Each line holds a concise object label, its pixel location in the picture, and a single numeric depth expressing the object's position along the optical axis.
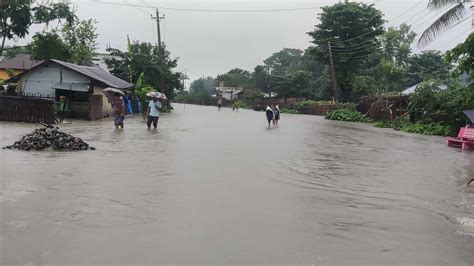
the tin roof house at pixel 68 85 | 26.83
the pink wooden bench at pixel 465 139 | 17.84
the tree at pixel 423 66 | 54.28
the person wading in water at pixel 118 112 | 20.14
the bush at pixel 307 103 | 49.89
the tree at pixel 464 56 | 20.25
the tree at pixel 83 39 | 40.94
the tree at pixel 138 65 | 42.53
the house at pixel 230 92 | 77.31
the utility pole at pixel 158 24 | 47.30
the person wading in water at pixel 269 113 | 26.36
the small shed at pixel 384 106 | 31.67
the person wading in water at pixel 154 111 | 20.38
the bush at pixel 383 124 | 30.88
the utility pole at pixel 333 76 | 45.14
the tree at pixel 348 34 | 46.53
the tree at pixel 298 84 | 59.59
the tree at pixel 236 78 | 83.95
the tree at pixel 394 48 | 58.12
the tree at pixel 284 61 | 80.03
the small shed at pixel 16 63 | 44.32
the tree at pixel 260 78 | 74.12
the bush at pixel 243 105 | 70.86
